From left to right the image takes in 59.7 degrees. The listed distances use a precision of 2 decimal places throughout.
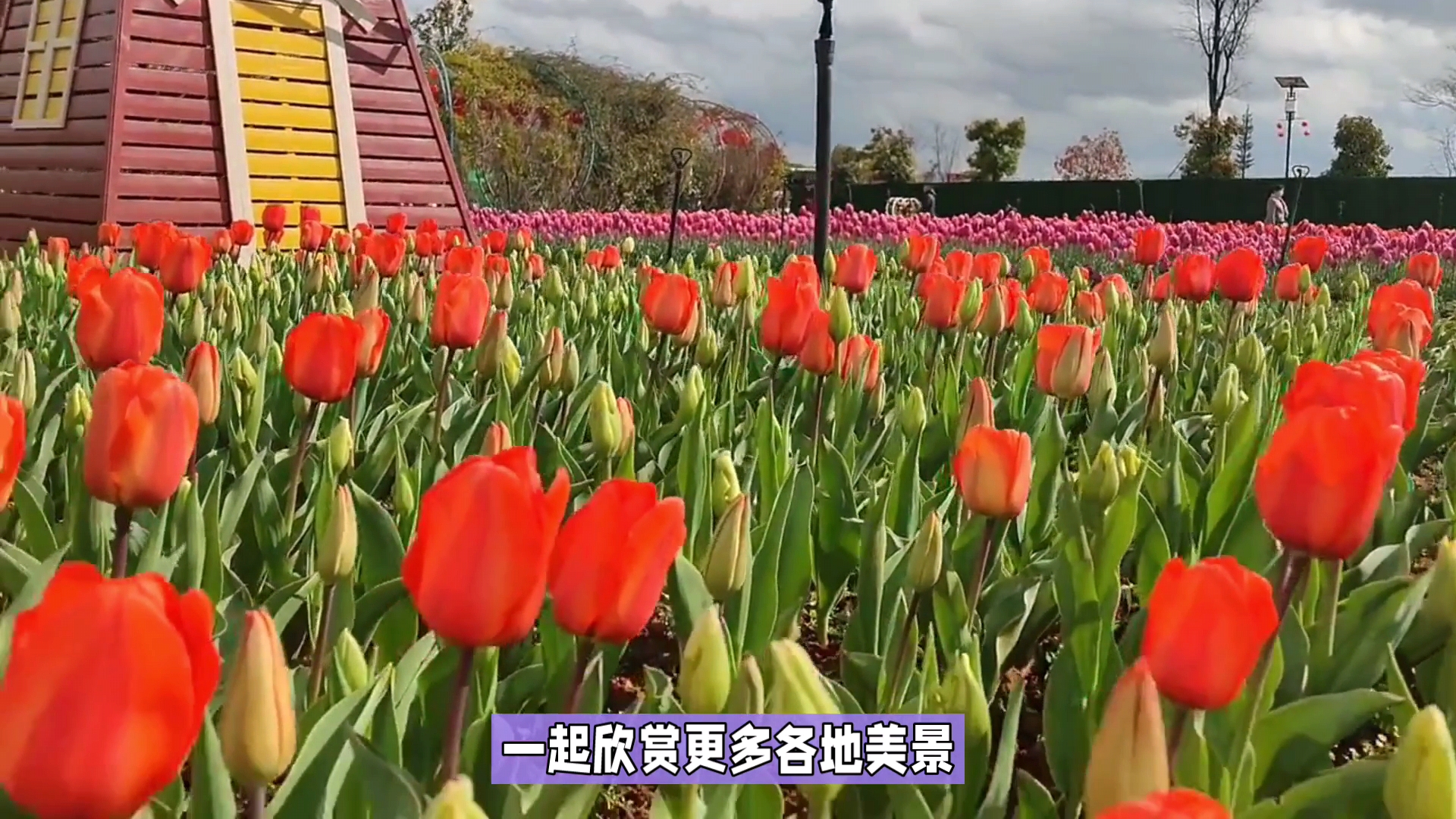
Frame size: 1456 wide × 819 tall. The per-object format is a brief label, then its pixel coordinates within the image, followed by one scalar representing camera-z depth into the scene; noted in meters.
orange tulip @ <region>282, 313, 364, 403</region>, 1.83
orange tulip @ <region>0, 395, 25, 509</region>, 1.21
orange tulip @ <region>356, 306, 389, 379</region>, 2.08
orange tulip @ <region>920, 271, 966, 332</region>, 2.93
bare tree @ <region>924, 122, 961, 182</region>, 44.38
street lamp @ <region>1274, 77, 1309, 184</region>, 16.07
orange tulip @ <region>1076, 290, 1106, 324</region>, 3.46
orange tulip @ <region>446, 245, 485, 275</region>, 3.64
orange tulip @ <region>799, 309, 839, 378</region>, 2.32
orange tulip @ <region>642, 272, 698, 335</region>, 2.63
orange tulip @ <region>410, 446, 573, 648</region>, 0.84
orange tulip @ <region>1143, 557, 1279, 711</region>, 0.88
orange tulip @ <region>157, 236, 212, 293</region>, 2.98
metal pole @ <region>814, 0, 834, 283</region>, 3.84
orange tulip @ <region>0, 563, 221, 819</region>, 0.62
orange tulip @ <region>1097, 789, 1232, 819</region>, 0.52
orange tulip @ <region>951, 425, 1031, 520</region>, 1.42
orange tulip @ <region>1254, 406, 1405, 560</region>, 1.16
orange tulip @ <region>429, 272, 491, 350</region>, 2.38
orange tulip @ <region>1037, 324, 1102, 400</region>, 2.24
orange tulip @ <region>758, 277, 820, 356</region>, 2.48
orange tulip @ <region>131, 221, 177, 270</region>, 3.60
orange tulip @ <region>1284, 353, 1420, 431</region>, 1.37
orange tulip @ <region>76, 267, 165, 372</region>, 1.92
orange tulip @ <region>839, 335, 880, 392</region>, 2.55
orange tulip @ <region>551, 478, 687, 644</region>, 0.92
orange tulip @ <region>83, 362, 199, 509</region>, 1.26
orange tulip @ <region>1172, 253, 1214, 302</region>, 3.50
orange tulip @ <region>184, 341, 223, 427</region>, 1.81
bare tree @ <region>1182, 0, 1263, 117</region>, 43.59
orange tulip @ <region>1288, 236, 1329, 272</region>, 4.75
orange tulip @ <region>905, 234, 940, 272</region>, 4.32
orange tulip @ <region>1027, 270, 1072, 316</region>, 3.62
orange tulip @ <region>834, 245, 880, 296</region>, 3.50
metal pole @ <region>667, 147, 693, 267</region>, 5.40
